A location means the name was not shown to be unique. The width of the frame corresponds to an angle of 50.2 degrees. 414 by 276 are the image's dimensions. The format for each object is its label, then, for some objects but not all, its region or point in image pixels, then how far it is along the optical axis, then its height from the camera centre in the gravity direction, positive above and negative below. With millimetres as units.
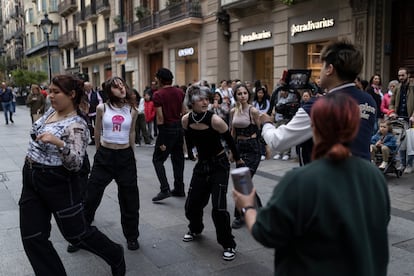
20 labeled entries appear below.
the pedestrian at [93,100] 12305 -127
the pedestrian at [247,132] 5344 -463
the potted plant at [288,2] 13906 +2886
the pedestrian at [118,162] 4508 -680
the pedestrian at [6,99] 20328 -115
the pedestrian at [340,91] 2592 -40
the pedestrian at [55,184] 3121 -627
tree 39094 +1723
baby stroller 7387 -990
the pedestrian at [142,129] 12648 -977
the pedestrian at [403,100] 8219 -151
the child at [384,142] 7367 -857
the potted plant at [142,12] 24344 +4603
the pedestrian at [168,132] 6500 -566
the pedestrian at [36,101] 14555 -159
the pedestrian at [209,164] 4219 -697
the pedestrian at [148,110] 12704 -432
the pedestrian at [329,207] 1655 -432
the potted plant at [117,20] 28209 +4768
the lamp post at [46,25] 23153 +3721
